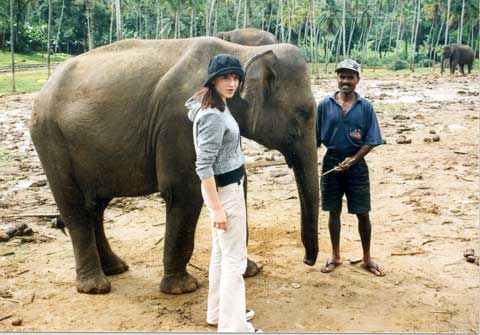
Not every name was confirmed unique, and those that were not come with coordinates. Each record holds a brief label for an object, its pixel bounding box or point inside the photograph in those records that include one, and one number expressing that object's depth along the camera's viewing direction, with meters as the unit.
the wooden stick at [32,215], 6.98
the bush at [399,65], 49.86
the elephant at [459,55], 32.91
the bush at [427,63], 55.72
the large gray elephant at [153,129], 4.52
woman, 3.43
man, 4.90
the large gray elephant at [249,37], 7.72
